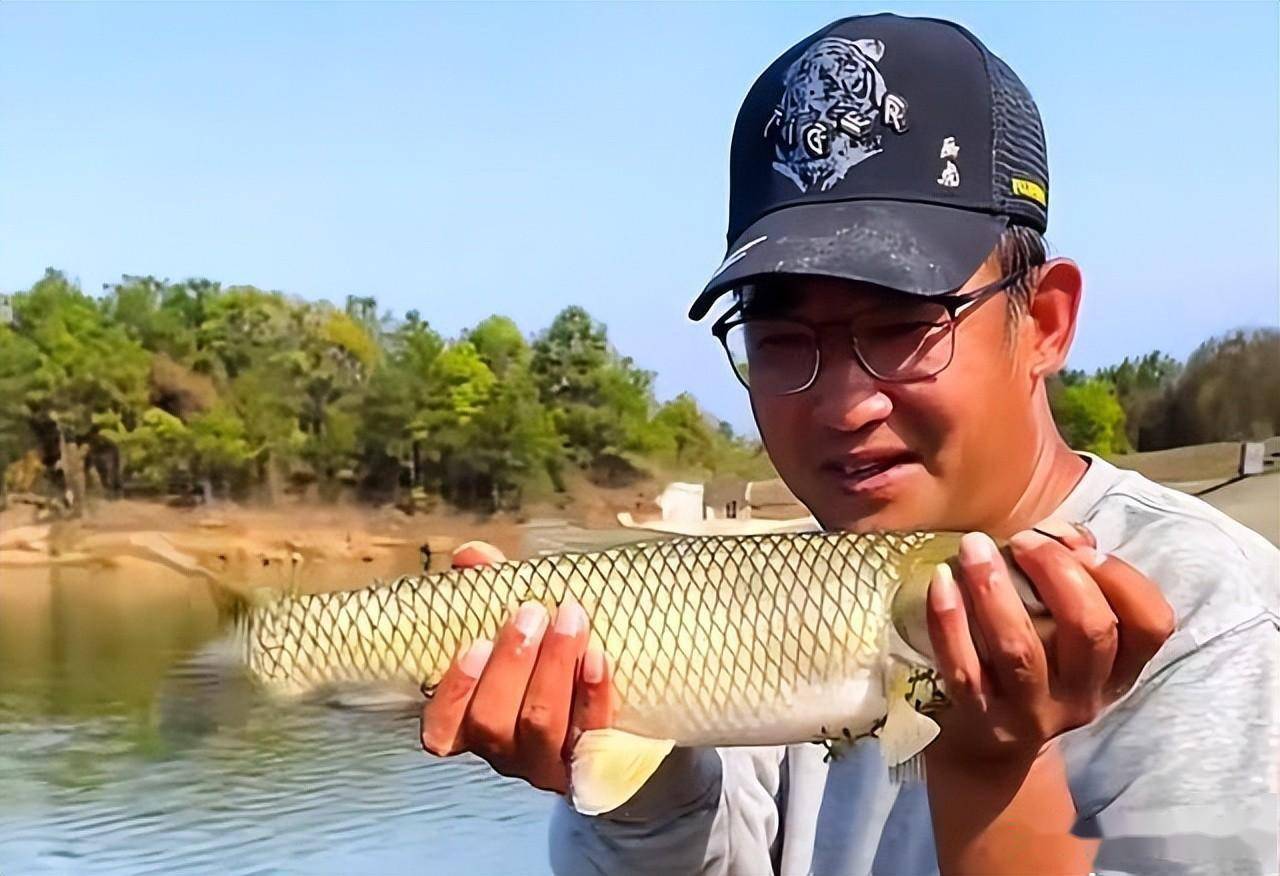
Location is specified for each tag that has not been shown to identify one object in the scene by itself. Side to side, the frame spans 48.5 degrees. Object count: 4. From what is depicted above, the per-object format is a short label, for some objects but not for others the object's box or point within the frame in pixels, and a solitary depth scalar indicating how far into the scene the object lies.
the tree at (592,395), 13.42
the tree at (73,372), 17.08
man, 1.00
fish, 1.10
